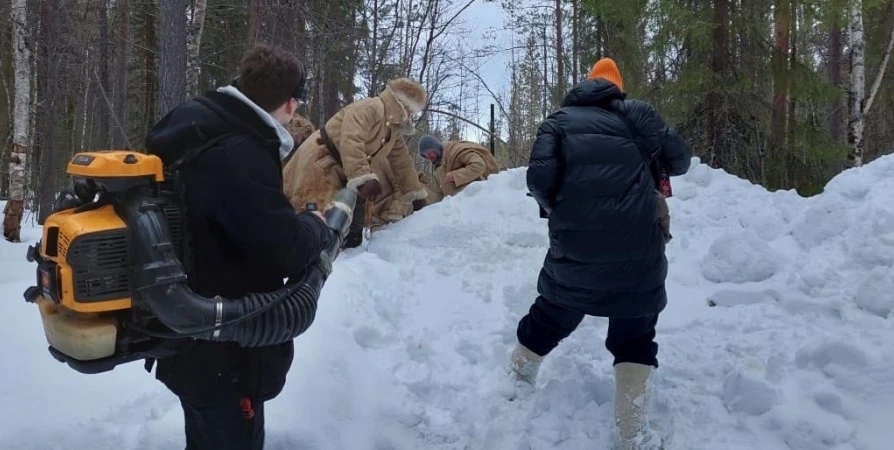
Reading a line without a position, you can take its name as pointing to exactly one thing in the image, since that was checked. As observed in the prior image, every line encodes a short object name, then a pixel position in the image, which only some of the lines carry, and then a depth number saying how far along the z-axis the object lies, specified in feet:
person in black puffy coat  9.59
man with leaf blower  6.13
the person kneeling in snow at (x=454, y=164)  27.61
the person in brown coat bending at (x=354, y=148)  19.13
